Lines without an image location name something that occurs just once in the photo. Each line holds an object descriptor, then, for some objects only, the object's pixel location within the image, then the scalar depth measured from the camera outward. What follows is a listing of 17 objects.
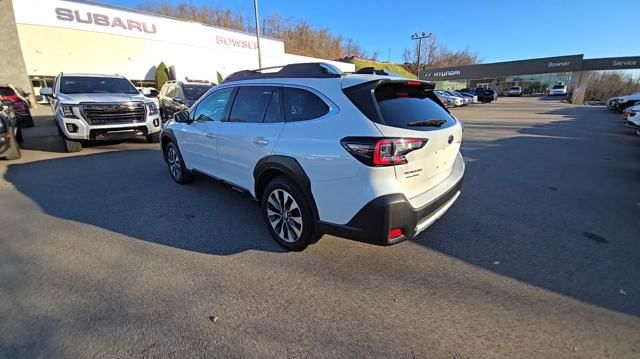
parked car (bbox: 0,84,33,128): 11.12
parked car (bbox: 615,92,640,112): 18.55
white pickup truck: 7.20
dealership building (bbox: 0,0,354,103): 19.67
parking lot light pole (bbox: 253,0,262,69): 20.72
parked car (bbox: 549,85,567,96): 45.34
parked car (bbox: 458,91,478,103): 32.21
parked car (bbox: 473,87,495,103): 34.62
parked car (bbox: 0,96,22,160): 6.79
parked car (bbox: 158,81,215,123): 11.03
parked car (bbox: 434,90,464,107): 27.16
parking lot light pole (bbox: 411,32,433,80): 43.65
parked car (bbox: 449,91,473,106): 29.25
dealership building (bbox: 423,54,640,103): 39.34
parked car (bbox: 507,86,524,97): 50.82
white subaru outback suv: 2.50
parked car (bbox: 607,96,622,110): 22.11
